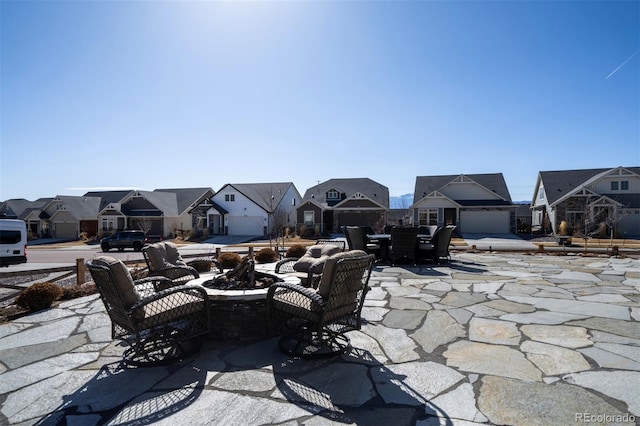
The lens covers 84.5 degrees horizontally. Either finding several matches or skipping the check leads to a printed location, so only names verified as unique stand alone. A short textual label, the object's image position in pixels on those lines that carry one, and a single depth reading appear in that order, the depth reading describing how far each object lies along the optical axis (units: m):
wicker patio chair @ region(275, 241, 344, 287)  5.77
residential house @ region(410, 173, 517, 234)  32.44
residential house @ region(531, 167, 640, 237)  28.42
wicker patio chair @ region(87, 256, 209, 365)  3.61
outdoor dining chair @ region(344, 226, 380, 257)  10.90
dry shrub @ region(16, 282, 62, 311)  5.97
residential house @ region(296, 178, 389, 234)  35.88
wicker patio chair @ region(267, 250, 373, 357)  3.79
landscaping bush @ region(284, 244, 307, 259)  11.50
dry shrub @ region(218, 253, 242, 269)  9.91
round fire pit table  4.50
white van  14.60
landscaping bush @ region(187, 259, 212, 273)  9.20
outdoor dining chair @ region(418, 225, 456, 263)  11.05
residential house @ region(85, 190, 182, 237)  37.66
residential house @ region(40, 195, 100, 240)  40.50
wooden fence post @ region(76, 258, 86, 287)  7.93
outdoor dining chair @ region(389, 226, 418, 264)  10.57
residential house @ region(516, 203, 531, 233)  33.79
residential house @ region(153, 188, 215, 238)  38.12
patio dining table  11.38
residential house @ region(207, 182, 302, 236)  37.34
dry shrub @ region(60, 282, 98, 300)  6.92
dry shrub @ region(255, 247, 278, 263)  11.44
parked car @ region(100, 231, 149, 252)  25.06
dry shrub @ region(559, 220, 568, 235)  28.68
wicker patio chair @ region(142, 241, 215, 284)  6.04
